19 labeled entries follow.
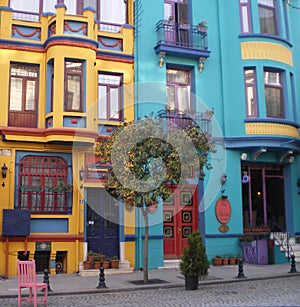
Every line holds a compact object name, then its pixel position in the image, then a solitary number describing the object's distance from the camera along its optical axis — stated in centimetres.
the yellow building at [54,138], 1641
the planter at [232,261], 1842
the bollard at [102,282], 1322
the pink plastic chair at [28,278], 1037
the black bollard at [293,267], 1591
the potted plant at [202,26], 1945
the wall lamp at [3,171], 1611
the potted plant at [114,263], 1664
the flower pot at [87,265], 1623
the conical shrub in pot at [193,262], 1280
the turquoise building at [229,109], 1859
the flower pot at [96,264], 1631
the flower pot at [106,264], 1644
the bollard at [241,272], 1501
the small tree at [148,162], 1362
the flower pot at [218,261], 1823
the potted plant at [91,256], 1639
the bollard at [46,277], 1229
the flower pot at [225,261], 1834
